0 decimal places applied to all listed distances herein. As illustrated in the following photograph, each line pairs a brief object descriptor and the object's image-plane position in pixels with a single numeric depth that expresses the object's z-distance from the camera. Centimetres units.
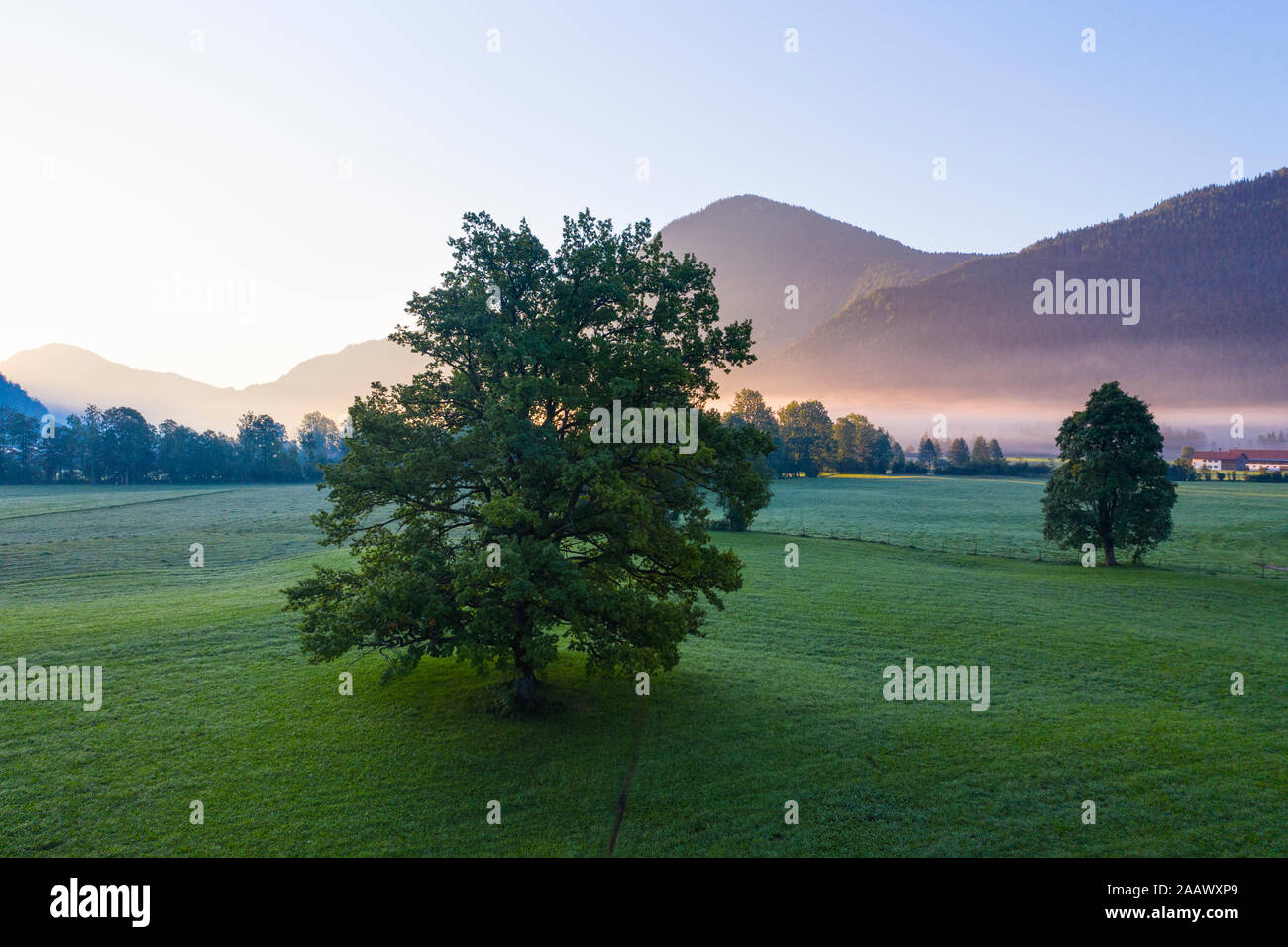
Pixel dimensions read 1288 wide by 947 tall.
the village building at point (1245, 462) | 18650
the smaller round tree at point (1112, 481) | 4647
